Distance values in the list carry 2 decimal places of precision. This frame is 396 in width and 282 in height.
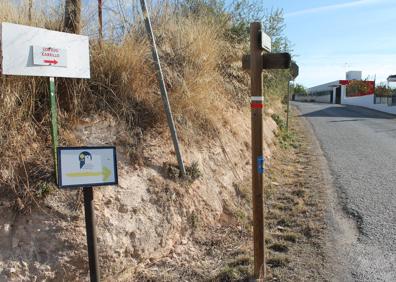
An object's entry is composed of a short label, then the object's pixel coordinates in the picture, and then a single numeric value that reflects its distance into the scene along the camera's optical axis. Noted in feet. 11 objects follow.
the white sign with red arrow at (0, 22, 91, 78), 11.48
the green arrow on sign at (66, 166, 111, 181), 9.86
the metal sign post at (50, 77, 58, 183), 12.34
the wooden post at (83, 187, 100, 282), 10.21
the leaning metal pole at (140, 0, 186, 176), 14.83
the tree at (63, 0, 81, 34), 15.51
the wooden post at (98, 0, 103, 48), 16.73
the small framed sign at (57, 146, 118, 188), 9.77
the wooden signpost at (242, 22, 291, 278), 12.50
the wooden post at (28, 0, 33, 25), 15.29
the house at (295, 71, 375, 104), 172.76
